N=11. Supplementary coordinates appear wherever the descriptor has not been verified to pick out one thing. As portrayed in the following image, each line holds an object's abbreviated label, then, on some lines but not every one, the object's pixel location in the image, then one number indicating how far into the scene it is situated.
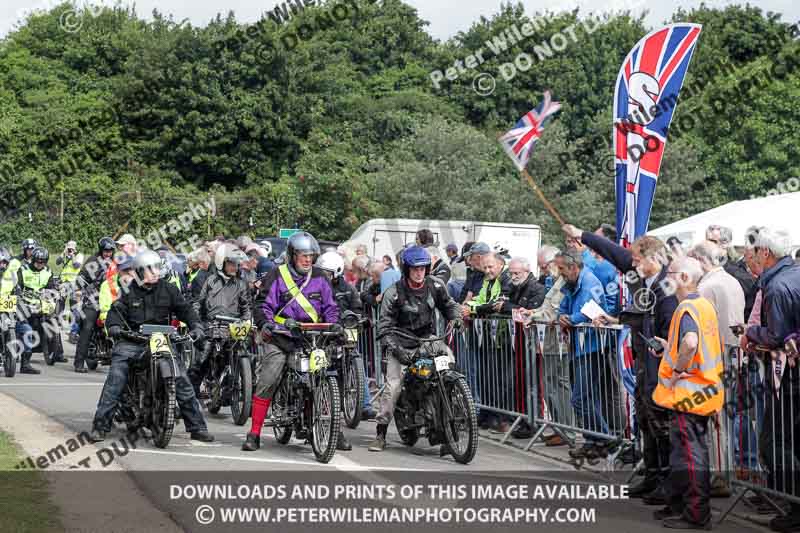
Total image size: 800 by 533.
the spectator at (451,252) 22.22
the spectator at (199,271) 16.58
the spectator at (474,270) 13.85
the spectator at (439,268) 15.48
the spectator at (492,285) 13.50
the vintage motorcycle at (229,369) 13.19
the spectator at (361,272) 16.81
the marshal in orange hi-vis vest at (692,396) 8.08
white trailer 31.97
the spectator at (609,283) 11.42
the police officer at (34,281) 20.55
